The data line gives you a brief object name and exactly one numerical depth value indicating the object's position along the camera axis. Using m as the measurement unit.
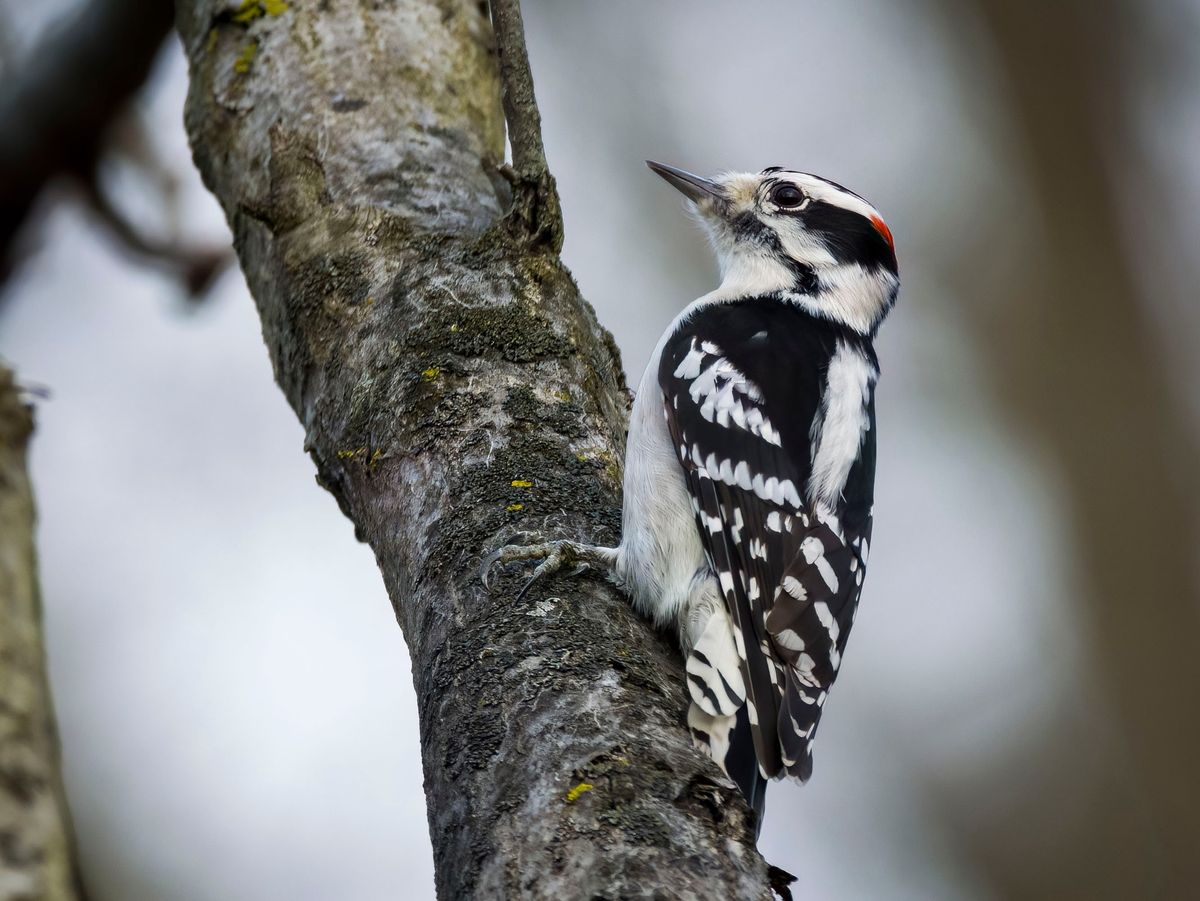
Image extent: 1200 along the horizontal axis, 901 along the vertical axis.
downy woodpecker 5.50
